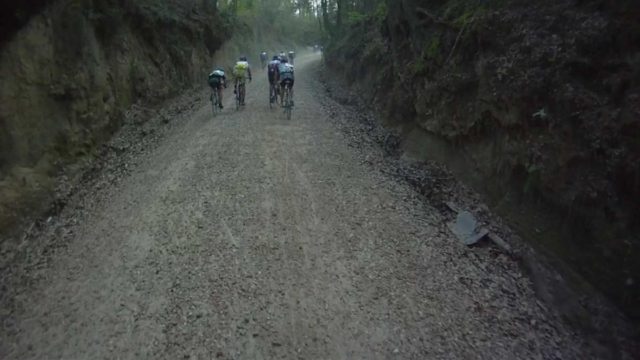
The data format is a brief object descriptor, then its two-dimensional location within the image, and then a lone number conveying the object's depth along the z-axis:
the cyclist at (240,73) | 14.27
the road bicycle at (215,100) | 13.95
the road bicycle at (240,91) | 14.46
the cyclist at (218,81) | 13.53
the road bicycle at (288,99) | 13.22
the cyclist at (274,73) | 13.96
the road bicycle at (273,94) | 14.17
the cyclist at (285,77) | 13.15
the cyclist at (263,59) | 31.96
